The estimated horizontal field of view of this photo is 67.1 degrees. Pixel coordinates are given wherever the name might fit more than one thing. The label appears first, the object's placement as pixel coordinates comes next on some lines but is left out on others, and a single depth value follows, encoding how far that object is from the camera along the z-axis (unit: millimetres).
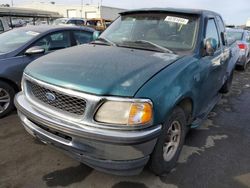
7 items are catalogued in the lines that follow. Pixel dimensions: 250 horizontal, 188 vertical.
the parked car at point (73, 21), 18043
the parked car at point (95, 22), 18949
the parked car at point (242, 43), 6624
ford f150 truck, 1625
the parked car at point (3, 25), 6689
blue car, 3152
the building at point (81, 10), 34279
